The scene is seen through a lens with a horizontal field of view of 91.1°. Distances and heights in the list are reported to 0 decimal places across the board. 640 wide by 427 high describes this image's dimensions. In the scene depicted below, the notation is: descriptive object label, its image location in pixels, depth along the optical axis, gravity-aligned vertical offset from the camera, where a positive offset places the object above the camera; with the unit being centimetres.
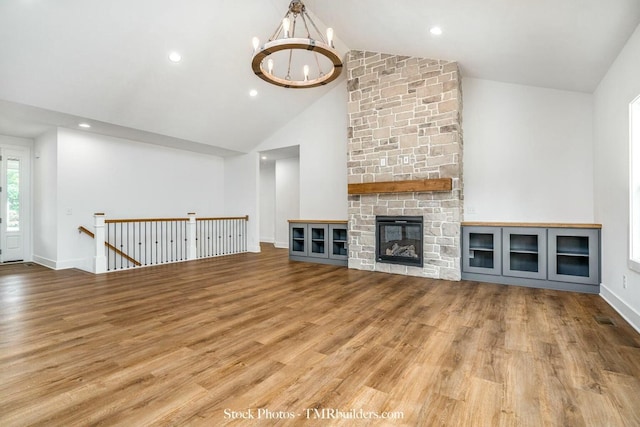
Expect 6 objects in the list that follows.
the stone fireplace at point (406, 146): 496 +112
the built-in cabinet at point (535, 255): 420 -66
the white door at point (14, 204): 664 +20
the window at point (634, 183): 299 +25
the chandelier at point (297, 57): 322 +186
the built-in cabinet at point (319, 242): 636 -64
